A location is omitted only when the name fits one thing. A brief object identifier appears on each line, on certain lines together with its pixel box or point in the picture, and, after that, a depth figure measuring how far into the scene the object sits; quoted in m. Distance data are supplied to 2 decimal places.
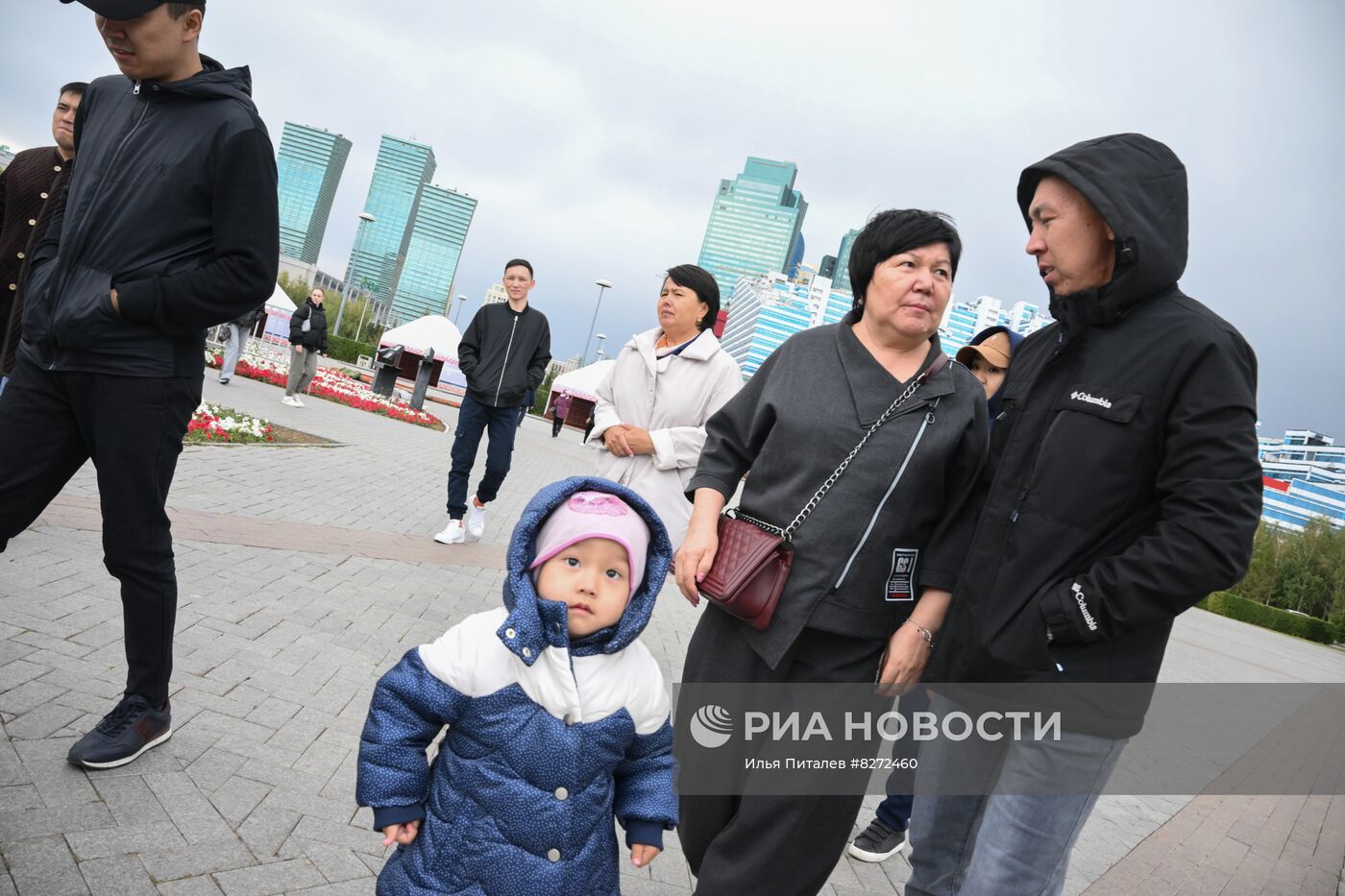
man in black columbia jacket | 1.79
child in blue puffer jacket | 1.86
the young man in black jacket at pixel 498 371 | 7.36
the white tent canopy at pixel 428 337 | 28.81
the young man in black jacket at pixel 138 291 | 2.57
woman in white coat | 3.98
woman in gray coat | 2.37
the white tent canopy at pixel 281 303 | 32.41
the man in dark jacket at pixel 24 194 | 4.43
